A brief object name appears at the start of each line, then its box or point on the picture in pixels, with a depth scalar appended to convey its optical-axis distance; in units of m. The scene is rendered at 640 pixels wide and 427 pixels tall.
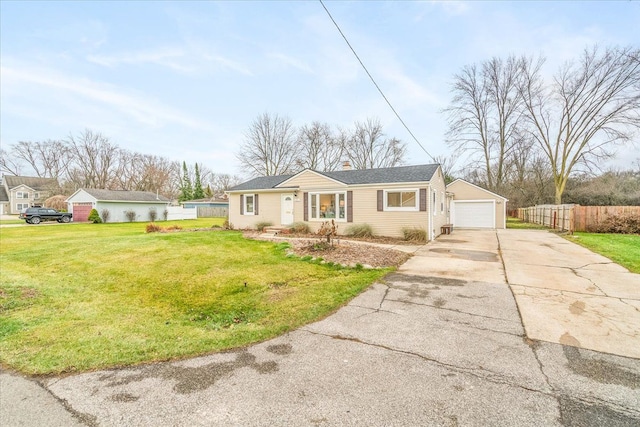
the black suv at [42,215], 24.33
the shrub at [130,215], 28.27
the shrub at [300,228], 14.59
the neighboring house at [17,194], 44.47
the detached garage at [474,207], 19.28
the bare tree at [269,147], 31.56
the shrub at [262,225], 16.15
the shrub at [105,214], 26.46
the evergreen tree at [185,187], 46.45
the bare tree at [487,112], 24.05
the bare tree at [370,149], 33.37
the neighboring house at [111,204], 26.75
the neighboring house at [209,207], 38.59
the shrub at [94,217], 25.42
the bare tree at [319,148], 33.09
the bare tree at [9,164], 45.97
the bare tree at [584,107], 19.48
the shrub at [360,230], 13.21
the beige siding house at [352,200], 12.67
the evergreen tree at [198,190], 47.62
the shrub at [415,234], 12.12
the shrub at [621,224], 14.53
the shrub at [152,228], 16.32
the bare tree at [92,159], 40.44
